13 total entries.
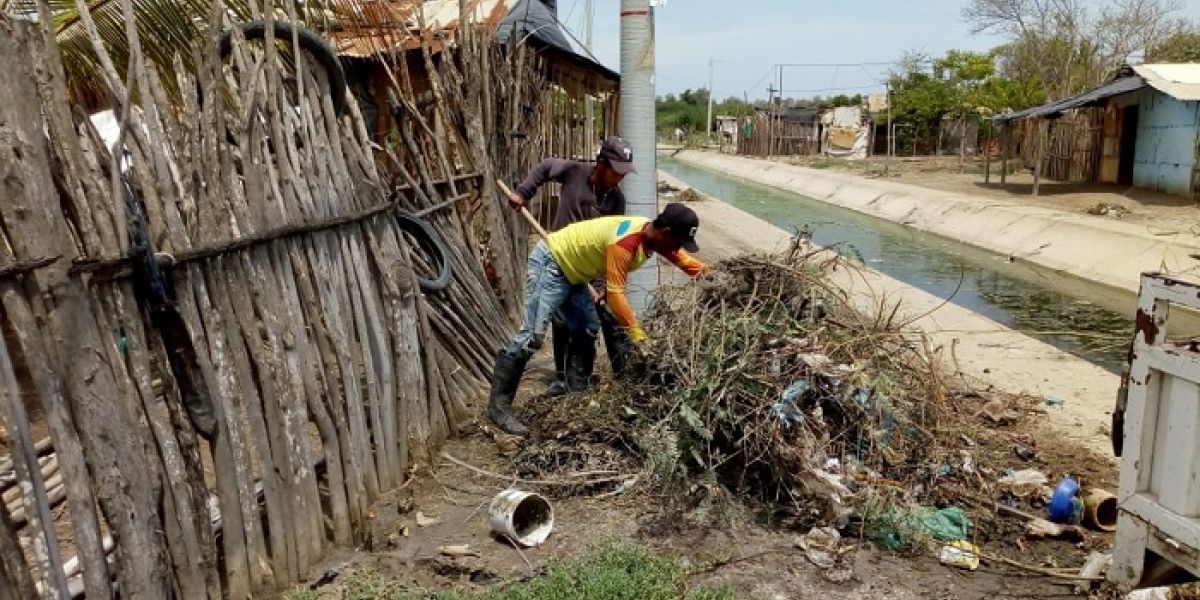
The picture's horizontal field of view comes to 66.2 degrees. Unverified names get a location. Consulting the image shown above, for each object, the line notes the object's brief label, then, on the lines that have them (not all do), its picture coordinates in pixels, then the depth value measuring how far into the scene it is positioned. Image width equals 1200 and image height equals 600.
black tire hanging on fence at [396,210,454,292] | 5.22
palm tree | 5.16
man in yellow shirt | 4.66
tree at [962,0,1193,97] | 32.38
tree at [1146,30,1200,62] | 29.03
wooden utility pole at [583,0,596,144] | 12.88
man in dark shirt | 5.52
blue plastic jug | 4.16
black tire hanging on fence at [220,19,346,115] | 4.13
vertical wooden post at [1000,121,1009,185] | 22.97
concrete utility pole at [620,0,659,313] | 6.24
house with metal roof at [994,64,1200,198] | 17.47
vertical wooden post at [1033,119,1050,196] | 20.80
